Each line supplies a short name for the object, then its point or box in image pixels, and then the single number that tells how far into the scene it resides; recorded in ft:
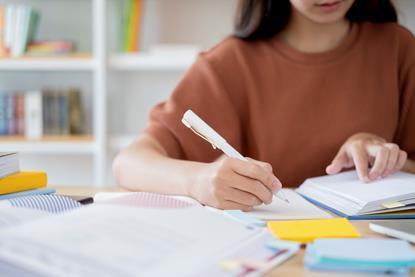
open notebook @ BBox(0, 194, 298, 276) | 2.05
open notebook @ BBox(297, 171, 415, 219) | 2.88
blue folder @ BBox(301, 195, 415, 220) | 2.85
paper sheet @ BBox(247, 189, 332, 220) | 2.81
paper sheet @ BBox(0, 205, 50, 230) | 2.36
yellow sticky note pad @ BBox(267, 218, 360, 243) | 2.52
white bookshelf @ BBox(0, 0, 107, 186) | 7.31
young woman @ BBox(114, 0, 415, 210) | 3.94
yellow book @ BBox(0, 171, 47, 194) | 2.96
